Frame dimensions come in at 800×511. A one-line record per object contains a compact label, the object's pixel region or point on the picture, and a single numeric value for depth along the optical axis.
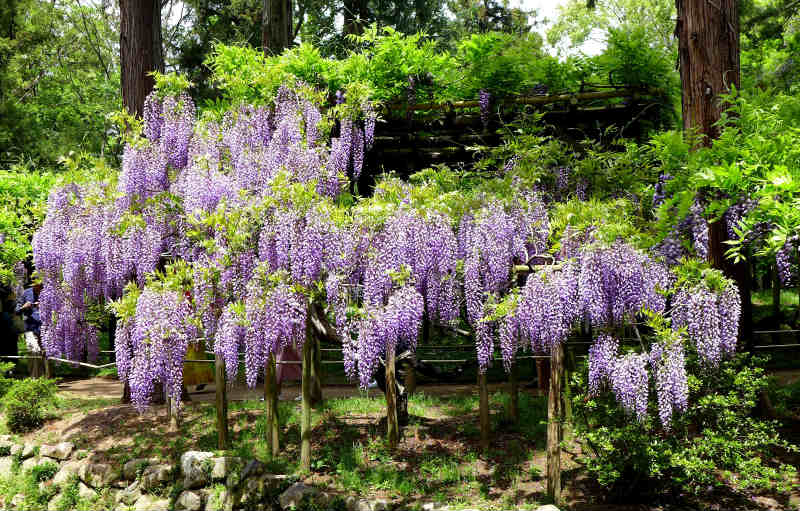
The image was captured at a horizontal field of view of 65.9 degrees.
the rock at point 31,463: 8.32
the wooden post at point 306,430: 6.98
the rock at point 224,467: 7.11
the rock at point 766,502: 5.87
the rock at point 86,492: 7.60
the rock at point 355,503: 6.38
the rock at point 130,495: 7.35
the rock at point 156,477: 7.28
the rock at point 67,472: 7.86
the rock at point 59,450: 8.20
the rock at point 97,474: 7.59
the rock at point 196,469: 7.16
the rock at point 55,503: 7.74
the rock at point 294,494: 6.59
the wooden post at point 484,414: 7.31
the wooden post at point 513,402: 7.93
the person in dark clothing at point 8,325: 12.23
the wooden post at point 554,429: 5.97
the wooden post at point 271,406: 7.15
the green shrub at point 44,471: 8.12
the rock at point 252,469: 6.95
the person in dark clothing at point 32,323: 11.27
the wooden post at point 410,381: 9.89
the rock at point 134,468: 7.53
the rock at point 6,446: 8.72
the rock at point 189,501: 7.05
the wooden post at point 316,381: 8.77
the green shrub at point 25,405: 9.05
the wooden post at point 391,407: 6.97
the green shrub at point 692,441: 5.57
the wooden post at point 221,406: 7.22
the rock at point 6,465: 8.42
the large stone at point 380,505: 6.32
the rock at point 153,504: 7.16
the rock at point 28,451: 8.50
